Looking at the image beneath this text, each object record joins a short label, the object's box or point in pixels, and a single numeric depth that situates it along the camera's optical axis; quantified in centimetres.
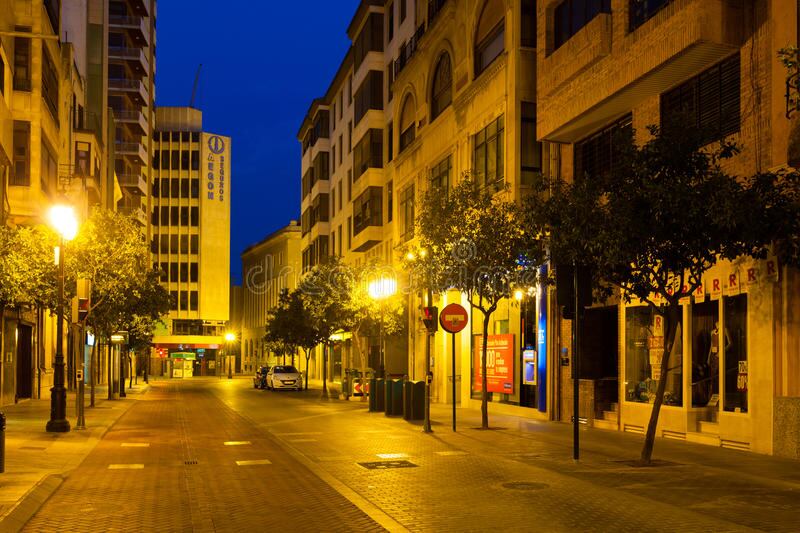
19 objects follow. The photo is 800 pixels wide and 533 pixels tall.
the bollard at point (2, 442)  1322
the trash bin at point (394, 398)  2662
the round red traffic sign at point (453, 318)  2133
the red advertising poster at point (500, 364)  2784
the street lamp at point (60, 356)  2030
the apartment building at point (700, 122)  1623
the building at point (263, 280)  9719
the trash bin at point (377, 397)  2895
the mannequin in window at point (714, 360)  1852
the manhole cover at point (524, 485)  1248
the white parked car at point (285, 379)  4997
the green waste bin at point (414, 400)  2514
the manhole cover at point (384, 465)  1512
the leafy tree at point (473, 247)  2152
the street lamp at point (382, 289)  3747
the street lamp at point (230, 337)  9245
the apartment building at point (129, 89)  7756
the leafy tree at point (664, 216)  1356
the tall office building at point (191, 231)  10644
